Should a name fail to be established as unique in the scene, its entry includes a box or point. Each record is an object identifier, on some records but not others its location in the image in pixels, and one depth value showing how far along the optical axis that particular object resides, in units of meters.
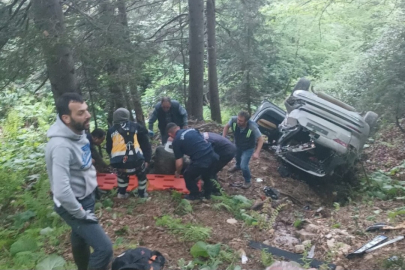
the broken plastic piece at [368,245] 4.89
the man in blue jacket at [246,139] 8.11
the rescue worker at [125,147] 6.42
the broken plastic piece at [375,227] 5.70
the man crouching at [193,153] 6.77
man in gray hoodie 3.33
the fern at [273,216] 6.07
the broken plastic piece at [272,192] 7.92
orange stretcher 7.36
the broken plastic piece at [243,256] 4.90
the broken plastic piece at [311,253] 5.15
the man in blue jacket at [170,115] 8.96
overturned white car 8.39
